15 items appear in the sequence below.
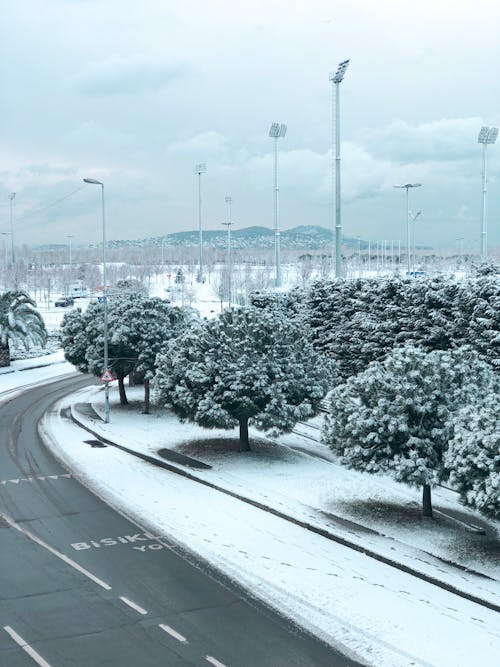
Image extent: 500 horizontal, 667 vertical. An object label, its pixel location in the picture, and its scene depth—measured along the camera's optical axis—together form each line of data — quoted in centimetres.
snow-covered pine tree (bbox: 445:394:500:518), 1917
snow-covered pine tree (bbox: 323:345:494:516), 2277
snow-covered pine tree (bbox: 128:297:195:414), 4188
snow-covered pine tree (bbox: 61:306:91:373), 4597
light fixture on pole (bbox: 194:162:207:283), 12569
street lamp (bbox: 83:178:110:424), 3877
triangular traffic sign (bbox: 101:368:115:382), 3906
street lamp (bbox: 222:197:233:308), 13712
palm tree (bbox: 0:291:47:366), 6297
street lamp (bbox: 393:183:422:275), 6914
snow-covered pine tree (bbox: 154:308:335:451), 3033
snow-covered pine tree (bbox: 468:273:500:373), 3303
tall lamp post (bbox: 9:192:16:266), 13301
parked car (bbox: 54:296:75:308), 11831
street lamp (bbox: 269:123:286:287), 7581
